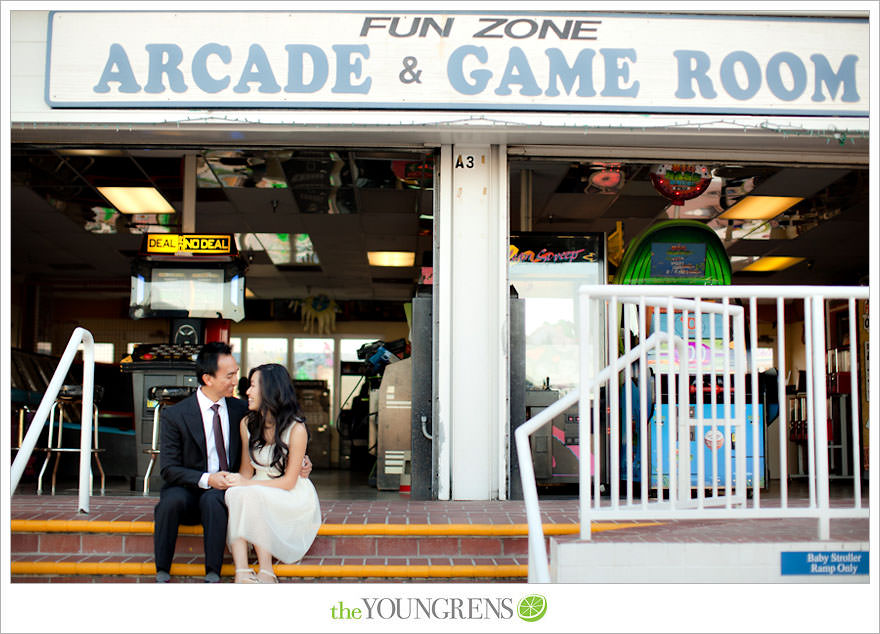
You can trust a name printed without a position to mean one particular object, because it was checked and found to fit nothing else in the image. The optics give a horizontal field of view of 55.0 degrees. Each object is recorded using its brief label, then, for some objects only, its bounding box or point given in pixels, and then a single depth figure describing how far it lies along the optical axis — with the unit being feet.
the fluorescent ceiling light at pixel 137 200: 28.07
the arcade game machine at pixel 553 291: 21.75
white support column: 17.61
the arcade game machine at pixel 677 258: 20.51
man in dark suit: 12.58
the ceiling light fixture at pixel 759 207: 28.50
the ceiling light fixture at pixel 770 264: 38.14
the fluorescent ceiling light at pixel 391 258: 37.40
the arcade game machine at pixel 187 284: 21.35
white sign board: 17.25
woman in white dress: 12.50
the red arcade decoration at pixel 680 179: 21.36
